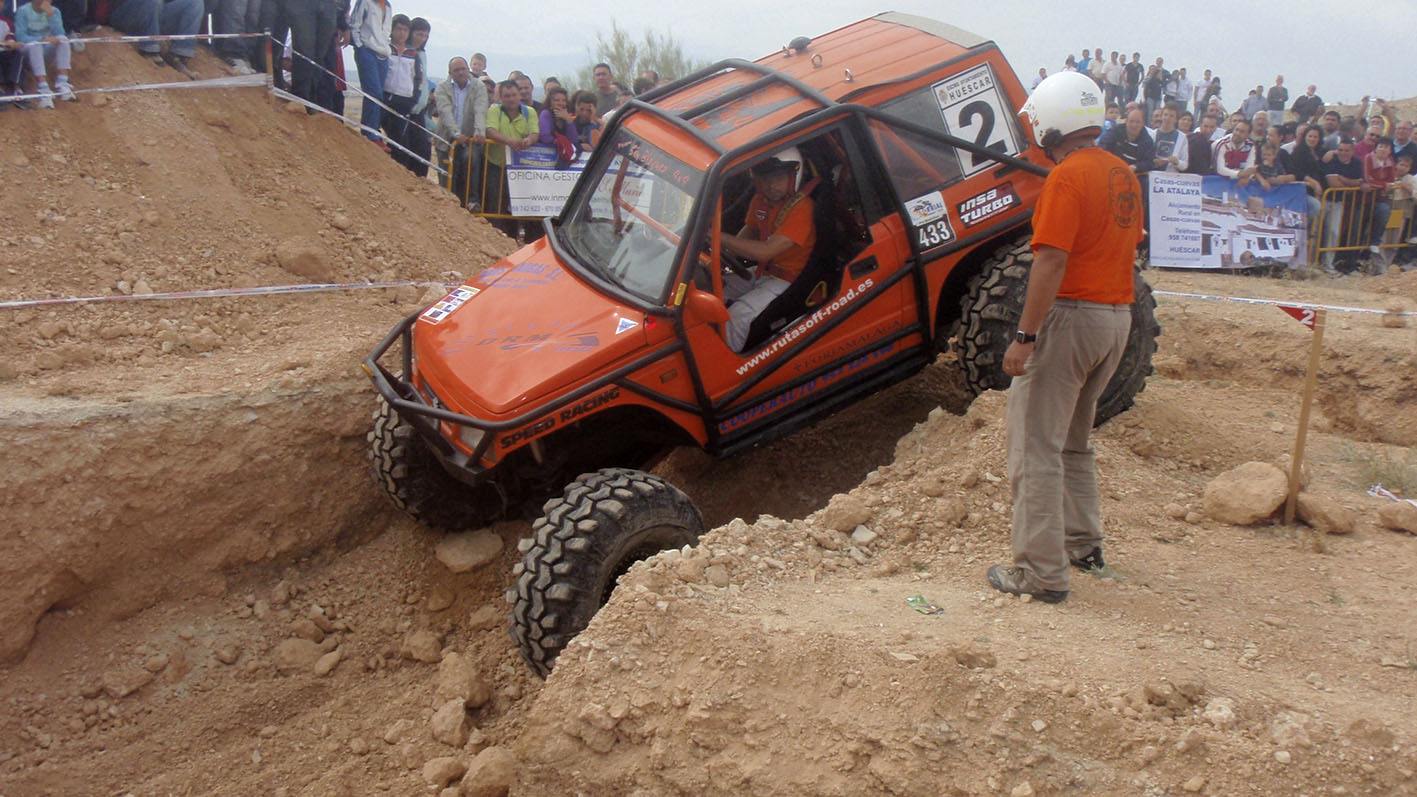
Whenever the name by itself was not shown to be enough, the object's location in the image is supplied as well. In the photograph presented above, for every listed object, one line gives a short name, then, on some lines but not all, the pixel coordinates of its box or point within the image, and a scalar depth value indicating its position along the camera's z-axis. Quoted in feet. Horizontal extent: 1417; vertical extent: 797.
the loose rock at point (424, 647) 17.22
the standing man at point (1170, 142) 38.65
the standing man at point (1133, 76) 62.23
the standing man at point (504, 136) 33.50
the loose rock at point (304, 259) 24.36
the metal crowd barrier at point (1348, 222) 39.78
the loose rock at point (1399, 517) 15.49
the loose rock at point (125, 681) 16.81
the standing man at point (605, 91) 36.65
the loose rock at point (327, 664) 17.17
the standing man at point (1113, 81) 62.34
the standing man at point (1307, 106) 56.34
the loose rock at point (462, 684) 15.74
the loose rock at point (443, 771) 13.96
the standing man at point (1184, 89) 62.85
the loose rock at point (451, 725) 14.98
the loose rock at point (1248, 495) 15.52
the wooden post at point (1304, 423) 15.58
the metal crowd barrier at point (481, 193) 34.17
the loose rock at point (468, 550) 18.75
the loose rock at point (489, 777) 13.16
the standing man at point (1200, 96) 65.71
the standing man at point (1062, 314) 12.12
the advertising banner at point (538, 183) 34.37
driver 16.88
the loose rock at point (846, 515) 15.17
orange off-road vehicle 15.02
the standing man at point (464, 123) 33.71
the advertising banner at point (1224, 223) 37.78
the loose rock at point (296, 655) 17.30
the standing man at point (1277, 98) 65.46
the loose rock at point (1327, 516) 15.37
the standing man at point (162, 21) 27.76
